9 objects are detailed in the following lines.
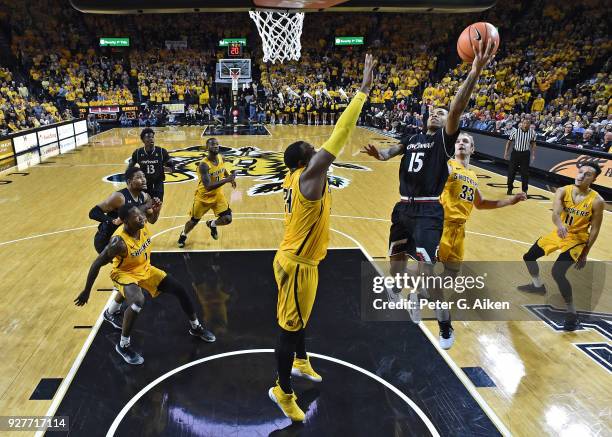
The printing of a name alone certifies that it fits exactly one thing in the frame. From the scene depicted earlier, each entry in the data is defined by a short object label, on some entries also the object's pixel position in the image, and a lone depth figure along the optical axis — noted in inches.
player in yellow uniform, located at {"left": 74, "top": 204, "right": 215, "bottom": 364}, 154.2
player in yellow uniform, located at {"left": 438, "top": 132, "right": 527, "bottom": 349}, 172.9
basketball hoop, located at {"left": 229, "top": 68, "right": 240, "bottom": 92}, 953.1
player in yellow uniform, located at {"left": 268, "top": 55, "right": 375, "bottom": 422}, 120.3
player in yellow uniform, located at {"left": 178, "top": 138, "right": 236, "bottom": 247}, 264.8
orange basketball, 145.5
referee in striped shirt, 392.2
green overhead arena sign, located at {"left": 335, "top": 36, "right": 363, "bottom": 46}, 1273.4
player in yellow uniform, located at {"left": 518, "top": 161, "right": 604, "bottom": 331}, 181.6
